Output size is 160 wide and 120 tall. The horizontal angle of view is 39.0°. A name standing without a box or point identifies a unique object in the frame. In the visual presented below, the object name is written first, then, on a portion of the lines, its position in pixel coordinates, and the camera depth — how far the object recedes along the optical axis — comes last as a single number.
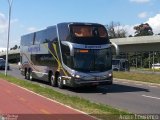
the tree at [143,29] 83.87
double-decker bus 12.14
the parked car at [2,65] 32.33
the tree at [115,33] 76.16
